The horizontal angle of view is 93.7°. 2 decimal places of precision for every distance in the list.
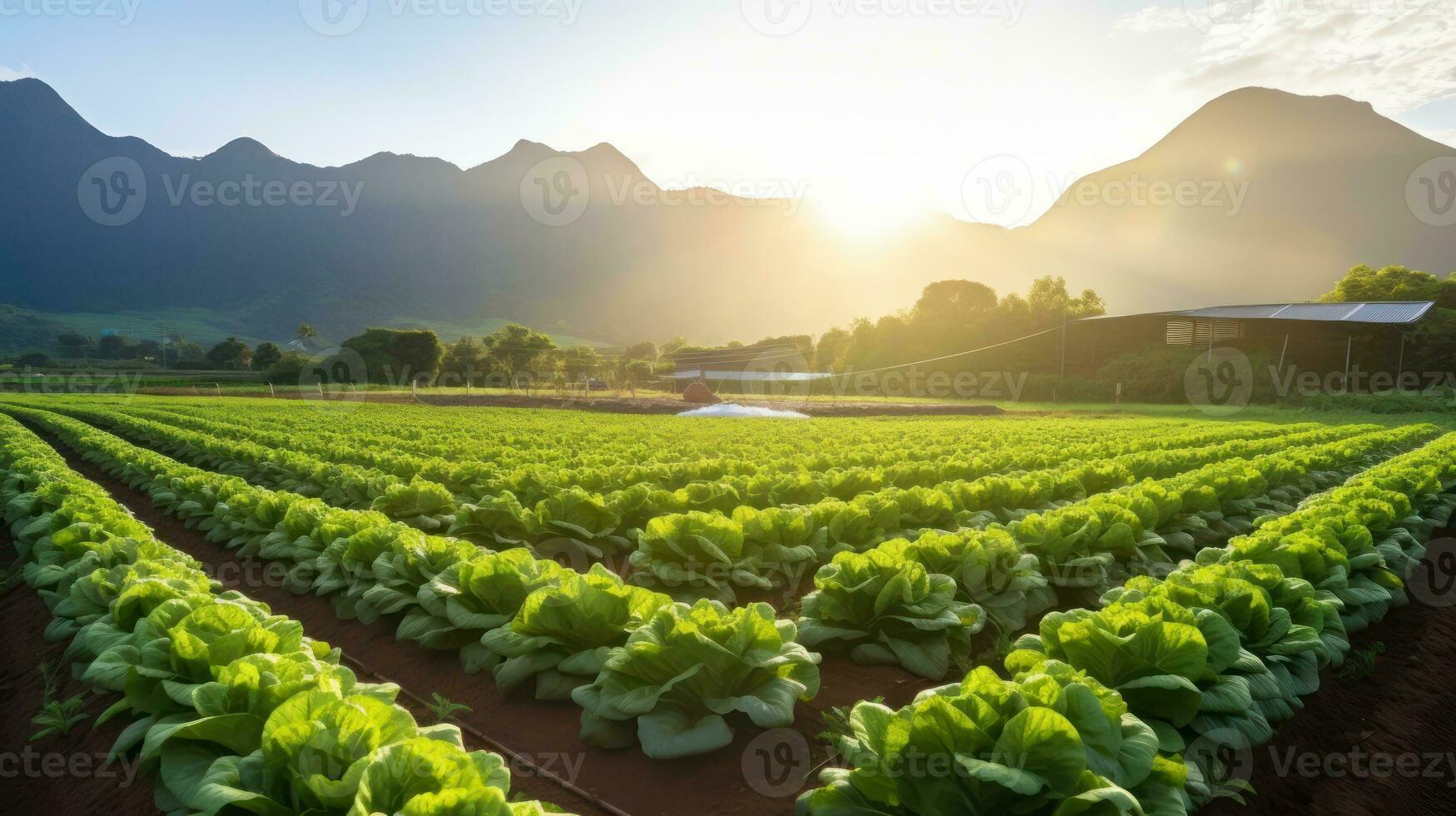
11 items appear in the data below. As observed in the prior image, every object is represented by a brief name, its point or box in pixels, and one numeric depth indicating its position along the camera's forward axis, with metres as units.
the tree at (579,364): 91.25
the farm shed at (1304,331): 43.38
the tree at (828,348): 119.81
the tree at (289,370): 80.25
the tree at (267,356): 92.88
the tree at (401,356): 94.75
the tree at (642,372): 90.31
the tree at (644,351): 143.38
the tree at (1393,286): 53.84
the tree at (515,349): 93.56
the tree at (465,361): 94.75
